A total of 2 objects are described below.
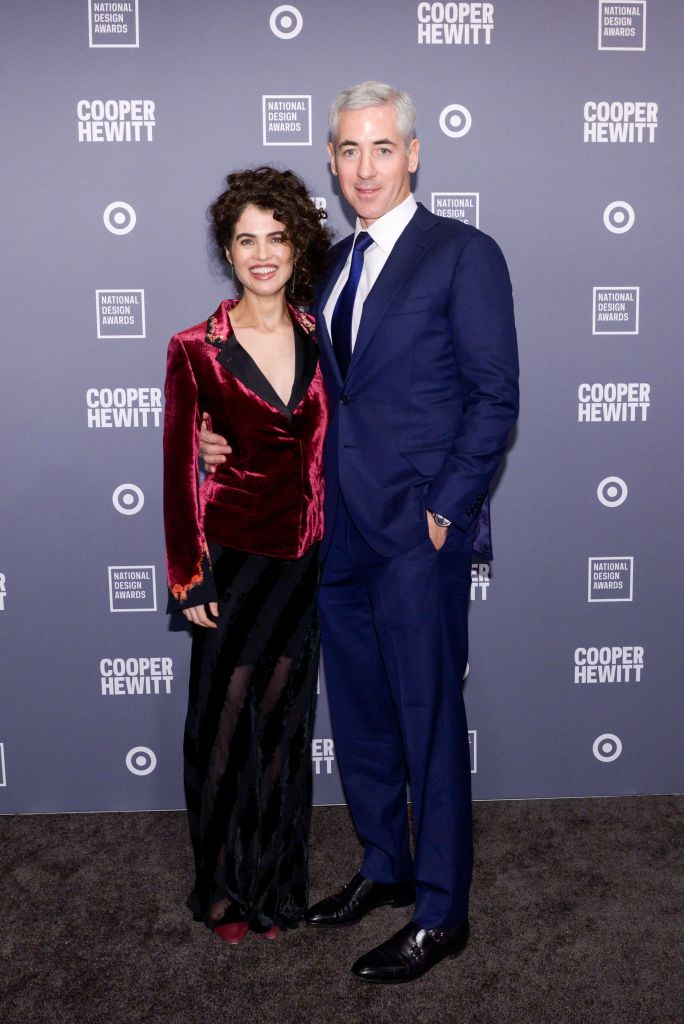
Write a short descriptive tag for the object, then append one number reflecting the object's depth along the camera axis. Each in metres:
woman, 2.25
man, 2.18
